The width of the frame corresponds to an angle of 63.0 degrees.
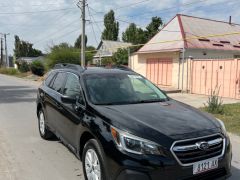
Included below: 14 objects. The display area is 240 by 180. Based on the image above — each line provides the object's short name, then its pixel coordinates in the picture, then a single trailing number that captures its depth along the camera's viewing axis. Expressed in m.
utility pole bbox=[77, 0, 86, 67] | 14.63
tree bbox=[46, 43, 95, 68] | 19.64
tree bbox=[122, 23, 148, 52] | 26.64
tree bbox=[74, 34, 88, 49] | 55.81
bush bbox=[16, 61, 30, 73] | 29.70
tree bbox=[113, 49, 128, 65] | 19.83
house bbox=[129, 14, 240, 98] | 9.76
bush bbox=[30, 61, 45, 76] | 26.45
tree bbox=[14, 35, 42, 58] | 55.91
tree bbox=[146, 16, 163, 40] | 25.63
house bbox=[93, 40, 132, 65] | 29.46
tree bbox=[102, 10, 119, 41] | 40.64
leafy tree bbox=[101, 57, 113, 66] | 21.47
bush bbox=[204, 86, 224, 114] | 6.32
